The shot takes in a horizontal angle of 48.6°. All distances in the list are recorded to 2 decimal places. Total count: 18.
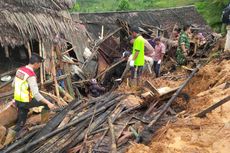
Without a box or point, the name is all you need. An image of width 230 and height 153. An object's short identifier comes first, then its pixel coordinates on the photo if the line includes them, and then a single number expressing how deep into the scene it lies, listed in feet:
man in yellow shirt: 25.34
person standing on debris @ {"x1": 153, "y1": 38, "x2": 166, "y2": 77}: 27.80
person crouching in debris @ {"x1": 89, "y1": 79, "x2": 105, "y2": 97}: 27.81
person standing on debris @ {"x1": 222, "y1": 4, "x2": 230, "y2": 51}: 30.60
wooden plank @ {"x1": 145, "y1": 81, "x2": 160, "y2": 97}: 18.41
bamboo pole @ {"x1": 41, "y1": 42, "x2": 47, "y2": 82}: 24.72
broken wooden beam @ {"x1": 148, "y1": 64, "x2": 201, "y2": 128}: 15.94
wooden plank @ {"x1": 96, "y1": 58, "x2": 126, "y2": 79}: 31.01
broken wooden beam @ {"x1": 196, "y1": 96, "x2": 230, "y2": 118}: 15.18
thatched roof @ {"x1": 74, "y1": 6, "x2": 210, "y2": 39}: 42.23
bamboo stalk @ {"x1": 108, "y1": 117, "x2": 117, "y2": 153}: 14.16
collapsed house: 15.39
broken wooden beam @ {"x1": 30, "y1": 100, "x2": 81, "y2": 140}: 16.33
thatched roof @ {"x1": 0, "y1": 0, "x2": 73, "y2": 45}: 21.99
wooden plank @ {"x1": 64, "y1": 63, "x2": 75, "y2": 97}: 25.15
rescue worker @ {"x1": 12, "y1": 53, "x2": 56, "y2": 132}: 15.97
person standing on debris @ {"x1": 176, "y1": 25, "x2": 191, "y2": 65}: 29.59
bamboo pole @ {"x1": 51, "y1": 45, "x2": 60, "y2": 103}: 22.40
